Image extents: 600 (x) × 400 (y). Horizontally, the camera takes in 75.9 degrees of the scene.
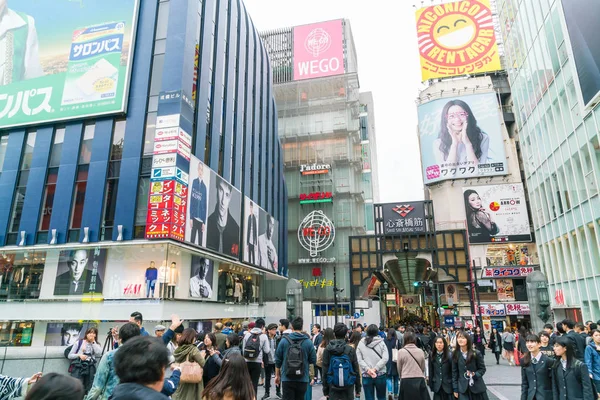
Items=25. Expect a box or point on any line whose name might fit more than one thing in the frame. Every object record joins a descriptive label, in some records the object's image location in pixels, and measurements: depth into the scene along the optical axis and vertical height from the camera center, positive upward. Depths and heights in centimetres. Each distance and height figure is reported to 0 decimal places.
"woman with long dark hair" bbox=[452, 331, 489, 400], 680 -120
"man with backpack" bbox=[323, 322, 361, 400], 667 -111
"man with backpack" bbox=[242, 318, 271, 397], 882 -103
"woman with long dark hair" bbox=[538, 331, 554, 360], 749 -87
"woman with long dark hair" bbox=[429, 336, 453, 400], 718 -124
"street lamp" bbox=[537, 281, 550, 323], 2017 +16
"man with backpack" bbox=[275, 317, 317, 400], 685 -105
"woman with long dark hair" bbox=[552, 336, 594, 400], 604 -114
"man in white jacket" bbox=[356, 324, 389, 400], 748 -105
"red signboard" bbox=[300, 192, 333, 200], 4825 +1319
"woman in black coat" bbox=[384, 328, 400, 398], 1076 -174
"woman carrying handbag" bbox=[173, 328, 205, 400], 536 -84
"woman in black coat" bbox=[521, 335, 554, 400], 660 -120
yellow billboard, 5041 +3399
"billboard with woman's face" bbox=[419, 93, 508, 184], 4619 +1931
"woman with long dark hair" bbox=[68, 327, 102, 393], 701 -90
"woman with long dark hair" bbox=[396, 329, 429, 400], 672 -120
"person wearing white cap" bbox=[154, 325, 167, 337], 853 -54
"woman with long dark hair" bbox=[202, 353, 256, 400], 364 -73
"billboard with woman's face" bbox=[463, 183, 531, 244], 4334 +988
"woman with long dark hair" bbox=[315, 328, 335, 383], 881 -76
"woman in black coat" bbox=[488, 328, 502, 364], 1909 -197
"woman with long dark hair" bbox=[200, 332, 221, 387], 652 -90
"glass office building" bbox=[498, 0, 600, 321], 1877 +926
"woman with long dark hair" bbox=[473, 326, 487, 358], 1878 -177
